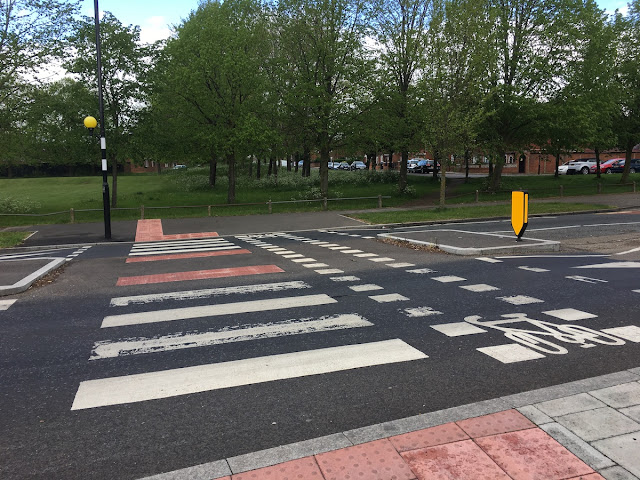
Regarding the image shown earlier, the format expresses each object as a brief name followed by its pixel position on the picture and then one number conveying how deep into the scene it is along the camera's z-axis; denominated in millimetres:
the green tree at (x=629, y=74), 32750
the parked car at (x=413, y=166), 58375
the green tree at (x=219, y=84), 24531
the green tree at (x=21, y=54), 21844
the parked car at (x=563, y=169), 51062
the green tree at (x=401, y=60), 27733
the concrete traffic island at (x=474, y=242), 12266
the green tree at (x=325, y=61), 25219
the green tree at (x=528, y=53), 27141
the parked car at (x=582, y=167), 50156
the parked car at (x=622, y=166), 48656
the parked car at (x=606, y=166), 50125
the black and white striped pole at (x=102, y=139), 16331
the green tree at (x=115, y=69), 24312
